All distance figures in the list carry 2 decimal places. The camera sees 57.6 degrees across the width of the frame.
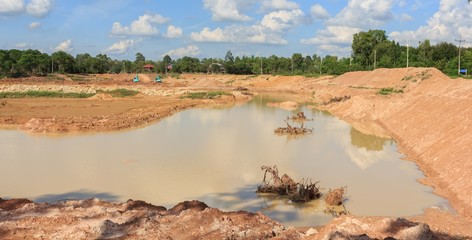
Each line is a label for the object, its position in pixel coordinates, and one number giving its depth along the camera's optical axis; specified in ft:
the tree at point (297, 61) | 327.06
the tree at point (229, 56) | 424.25
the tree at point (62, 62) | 295.05
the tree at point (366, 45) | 257.96
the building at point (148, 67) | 359.17
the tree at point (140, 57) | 472.07
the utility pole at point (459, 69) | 176.18
